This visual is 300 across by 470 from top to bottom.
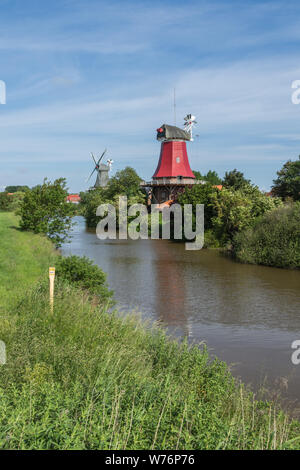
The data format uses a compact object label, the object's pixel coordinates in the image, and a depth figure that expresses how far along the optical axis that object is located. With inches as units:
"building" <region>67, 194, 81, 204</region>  4974.9
